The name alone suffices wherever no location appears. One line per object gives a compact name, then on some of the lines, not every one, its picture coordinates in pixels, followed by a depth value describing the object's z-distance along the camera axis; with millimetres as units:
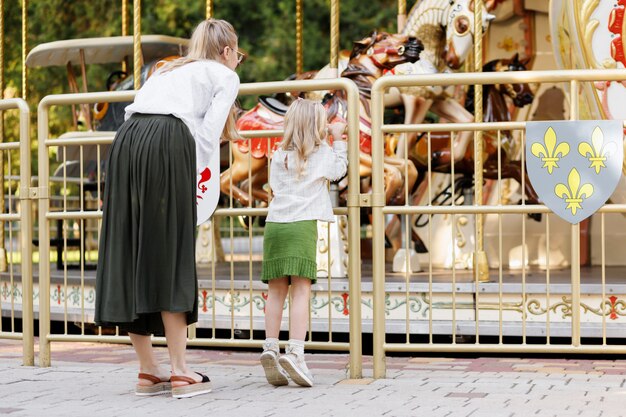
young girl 11414
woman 10414
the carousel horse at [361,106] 19156
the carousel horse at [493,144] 21406
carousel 12219
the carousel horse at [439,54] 20344
